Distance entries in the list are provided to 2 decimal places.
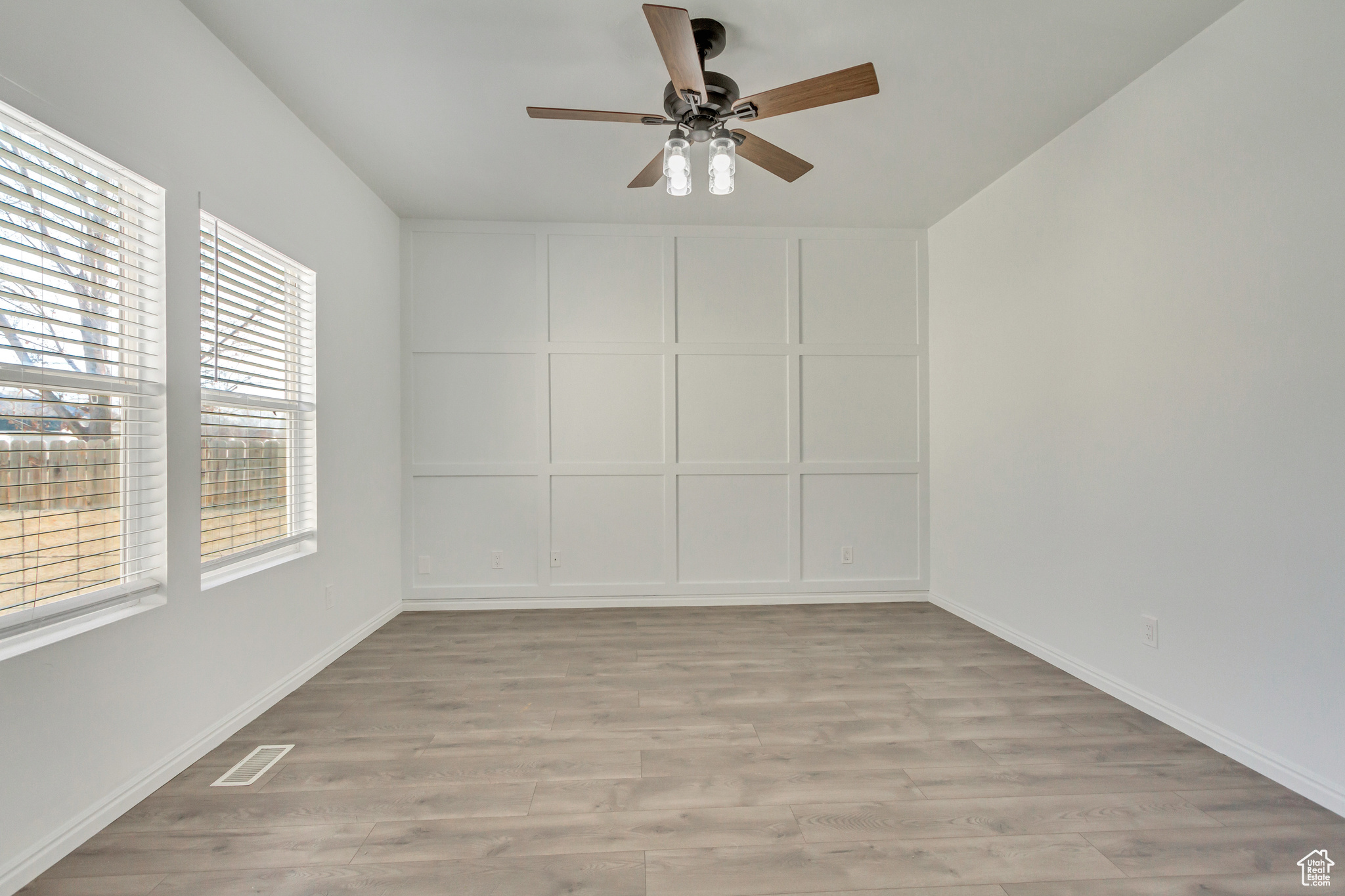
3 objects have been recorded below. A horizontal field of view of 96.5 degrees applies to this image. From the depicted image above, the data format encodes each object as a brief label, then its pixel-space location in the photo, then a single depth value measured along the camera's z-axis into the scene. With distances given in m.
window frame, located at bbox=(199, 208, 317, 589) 2.55
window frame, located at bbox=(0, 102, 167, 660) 1.50
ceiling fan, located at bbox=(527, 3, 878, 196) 1.72
